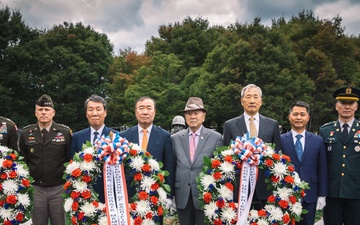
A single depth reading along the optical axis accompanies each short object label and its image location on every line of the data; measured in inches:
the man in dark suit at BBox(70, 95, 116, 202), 247.3
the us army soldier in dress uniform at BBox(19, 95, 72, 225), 250.2
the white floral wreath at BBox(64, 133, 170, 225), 211.9
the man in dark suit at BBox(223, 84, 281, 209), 243.6
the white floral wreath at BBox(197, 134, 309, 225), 215.2
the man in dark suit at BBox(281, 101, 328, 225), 244.7
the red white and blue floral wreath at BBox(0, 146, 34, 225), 223.1
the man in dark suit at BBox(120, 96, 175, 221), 242.8
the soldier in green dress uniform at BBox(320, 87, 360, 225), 246.7
